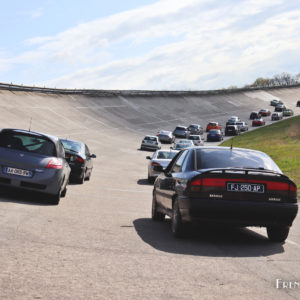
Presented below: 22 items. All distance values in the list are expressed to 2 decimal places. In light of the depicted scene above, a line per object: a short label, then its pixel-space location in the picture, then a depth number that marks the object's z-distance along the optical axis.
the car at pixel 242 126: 80.41
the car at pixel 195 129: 75.12
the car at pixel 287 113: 104.36
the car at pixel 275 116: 98.06
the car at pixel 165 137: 62.00
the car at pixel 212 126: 80.81
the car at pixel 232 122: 81.18
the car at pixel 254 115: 101.82
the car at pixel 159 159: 22.19
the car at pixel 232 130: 76.00
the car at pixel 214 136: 69.31
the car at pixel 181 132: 70.66
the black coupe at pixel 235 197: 8.72
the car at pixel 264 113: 105.25
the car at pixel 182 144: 39.01
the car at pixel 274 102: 125.00
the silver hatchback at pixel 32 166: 12.49
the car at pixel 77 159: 18.77
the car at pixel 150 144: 50.84
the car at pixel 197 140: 58.83
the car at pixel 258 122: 90.60
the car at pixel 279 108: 109.56
